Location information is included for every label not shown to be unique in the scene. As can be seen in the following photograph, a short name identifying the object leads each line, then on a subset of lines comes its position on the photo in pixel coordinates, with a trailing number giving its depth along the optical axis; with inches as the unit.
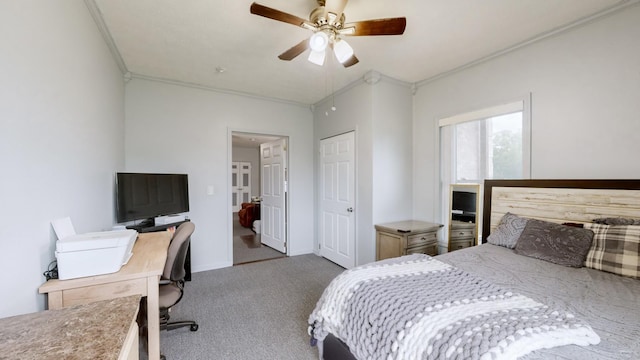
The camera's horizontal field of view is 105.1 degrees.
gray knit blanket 36.0
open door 169.5
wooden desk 48.9
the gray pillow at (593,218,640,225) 66.9
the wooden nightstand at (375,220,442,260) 110.0
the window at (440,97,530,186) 98.1
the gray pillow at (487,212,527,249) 85.4
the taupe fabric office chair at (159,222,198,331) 72.7
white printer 49.8
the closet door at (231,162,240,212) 350.3
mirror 109.5
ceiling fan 64.6
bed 36.5
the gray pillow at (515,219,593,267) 68.9
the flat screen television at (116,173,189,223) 100.6
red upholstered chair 252.7
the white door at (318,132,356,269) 139.0
